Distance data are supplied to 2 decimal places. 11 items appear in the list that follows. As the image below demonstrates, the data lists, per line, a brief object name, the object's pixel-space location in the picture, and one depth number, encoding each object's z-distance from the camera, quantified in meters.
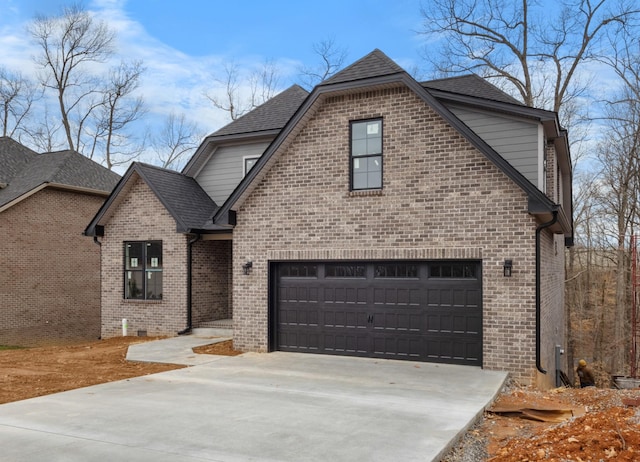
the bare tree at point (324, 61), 31.33
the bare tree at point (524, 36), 24.14
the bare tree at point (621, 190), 24.34
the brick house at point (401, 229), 9.96
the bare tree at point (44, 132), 35.53
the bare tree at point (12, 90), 33.91
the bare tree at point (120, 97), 34.34
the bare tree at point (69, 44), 32.75
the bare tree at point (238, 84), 33.16
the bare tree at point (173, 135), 37.56
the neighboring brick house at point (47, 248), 20.39
